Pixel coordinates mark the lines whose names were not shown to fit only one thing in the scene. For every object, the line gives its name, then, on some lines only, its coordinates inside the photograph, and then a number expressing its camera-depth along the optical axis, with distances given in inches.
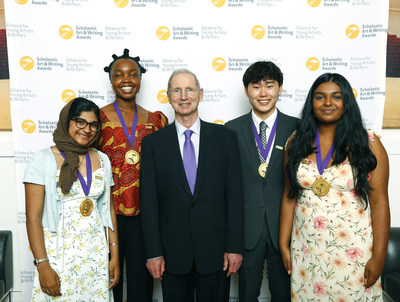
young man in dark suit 85.6
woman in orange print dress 90.1
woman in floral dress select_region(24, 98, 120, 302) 69.5
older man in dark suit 76.4
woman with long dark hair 71.1
